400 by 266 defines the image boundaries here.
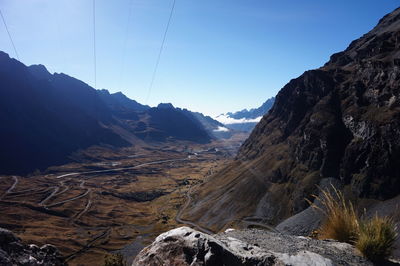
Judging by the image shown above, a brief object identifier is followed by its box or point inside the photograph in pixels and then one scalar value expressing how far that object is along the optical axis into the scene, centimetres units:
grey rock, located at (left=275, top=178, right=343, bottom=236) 8731
